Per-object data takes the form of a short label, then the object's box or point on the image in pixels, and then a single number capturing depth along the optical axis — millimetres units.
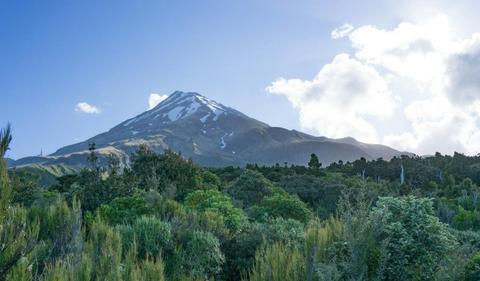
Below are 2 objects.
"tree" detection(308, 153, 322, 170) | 64875
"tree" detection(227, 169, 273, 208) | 33719
